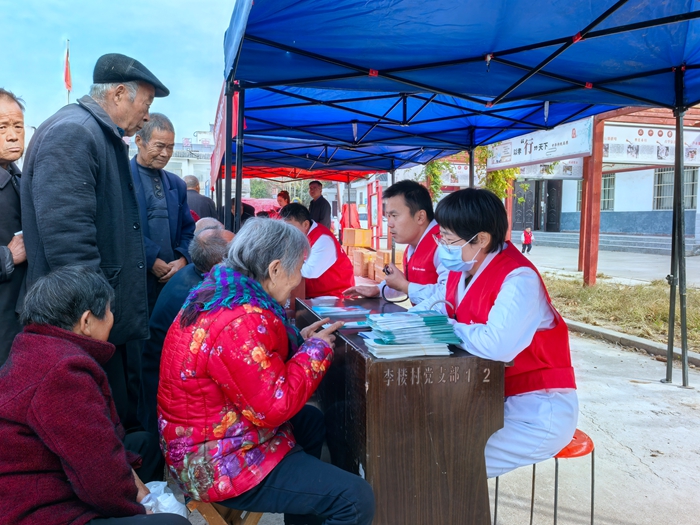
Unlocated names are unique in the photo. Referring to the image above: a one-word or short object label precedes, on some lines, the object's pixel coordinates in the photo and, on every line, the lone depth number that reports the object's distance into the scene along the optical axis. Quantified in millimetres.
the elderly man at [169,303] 2203
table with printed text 1587
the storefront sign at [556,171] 12375
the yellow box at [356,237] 13125
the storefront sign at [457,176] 11734
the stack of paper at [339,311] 2295
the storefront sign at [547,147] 7156
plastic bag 1477
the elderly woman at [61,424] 1186
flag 15617
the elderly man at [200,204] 5688
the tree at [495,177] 9961
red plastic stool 1860
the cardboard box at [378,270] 8732
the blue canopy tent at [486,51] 2410
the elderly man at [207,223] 2930
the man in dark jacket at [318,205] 8734
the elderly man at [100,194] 1750
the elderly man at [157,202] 2854
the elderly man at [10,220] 1848
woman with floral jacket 1431
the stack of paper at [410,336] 1597
